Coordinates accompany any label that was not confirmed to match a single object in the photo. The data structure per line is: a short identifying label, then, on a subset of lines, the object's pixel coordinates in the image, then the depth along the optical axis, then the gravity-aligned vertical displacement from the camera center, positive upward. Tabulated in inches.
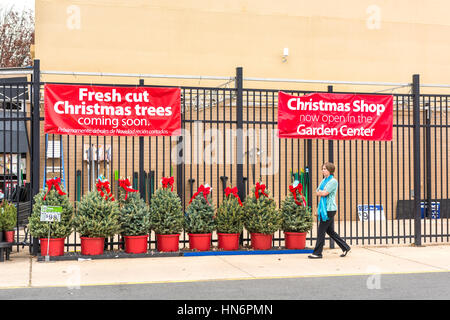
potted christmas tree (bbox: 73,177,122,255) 395.5 -39.6
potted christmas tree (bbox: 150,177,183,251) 415.2 -38.8
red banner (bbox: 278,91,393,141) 456.1 +37.6
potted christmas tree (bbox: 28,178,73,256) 392.5 -40.4
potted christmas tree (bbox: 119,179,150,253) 407.8 -41.7
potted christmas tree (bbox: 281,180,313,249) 434.6 -41.7
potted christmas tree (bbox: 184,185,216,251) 424.5 -42.3
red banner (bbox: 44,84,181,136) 414.3 +39.1
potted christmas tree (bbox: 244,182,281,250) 430.3 -41.1
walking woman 409.4 -32.9
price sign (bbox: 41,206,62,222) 383.9 -33.0
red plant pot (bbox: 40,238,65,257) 395.9 -56.8
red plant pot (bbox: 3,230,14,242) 398.3 -50.6
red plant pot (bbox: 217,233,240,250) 431.8 -58.0
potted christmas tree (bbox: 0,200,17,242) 392.8 -37.7
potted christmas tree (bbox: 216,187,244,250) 428.5 -43.3
